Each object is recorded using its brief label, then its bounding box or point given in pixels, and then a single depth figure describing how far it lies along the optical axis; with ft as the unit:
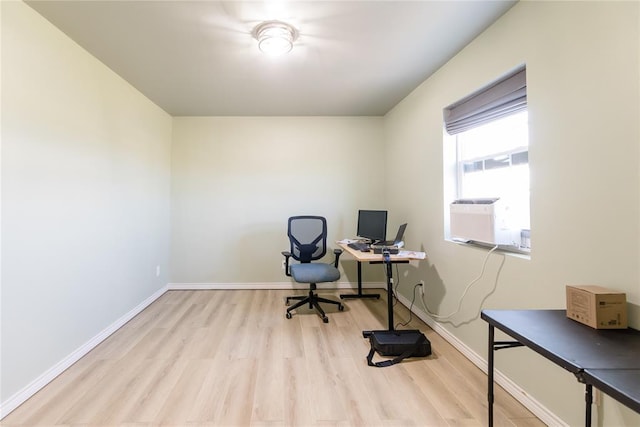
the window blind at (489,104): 5.65
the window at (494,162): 5.90
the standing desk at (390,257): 7.63
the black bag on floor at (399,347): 6.83
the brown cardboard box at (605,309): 3.63
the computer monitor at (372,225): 9.95
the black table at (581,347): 2.56
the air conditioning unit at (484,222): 5.94
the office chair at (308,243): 10.27
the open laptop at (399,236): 8.94
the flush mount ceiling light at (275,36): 6.16
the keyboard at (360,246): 8.62
